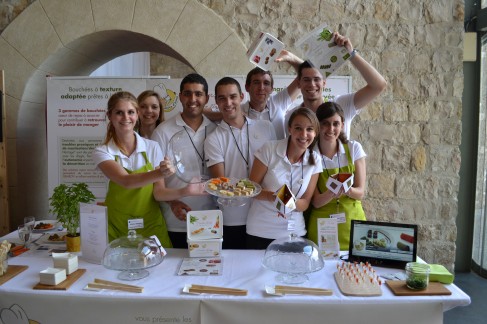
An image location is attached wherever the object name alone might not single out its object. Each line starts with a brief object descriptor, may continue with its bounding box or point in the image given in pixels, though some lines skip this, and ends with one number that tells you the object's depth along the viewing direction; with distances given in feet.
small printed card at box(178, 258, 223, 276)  6.23
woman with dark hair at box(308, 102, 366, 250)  7.54
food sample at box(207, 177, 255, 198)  6.64
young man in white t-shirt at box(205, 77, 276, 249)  7.97
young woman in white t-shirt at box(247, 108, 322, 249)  7.16
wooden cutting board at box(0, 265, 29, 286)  5.93
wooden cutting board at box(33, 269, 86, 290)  5.66
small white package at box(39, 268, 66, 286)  5.73
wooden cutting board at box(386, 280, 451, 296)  5.57
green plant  7.06
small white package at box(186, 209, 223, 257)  6.84
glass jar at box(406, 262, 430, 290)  5.65
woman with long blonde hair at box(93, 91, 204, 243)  7.16
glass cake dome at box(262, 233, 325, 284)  5.93
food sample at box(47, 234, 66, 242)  8.00
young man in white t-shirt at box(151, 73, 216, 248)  8.10
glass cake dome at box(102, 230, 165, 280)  5.96
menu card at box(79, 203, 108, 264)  6.57
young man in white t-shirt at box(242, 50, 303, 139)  8.91
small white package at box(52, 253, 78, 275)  6.17
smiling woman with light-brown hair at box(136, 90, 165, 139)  9.34
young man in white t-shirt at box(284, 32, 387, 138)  8.45
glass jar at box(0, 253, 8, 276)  6.10
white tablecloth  5.43
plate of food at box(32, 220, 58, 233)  8.61
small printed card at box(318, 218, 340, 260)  6.75
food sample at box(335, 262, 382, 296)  5.57
